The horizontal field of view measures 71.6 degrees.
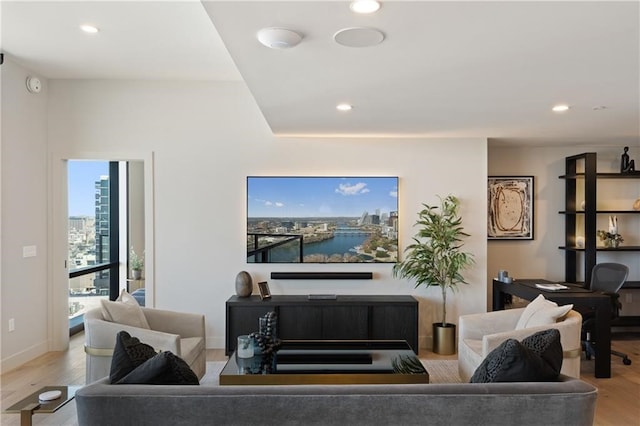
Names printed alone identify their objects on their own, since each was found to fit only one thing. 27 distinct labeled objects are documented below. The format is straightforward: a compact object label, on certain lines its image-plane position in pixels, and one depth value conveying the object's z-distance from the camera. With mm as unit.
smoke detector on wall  4672
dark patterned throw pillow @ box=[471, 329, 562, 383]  2025
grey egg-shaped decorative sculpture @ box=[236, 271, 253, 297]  4926
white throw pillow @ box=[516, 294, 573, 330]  3279
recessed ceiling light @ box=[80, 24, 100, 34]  3605
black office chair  4508
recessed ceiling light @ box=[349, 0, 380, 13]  1930
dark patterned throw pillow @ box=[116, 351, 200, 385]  2004
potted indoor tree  4910
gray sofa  1826
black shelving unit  5430
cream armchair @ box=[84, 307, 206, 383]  3213
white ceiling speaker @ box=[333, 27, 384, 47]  2203
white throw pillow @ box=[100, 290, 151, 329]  3400
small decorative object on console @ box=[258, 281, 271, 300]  4863
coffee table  2904
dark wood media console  4801
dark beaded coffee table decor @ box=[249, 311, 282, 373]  3275
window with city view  6074
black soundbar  5113
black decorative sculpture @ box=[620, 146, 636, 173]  5793
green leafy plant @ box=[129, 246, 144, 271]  6887
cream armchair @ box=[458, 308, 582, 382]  3199
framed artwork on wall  5977
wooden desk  4141
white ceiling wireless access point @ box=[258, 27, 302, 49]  2197
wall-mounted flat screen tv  5117
